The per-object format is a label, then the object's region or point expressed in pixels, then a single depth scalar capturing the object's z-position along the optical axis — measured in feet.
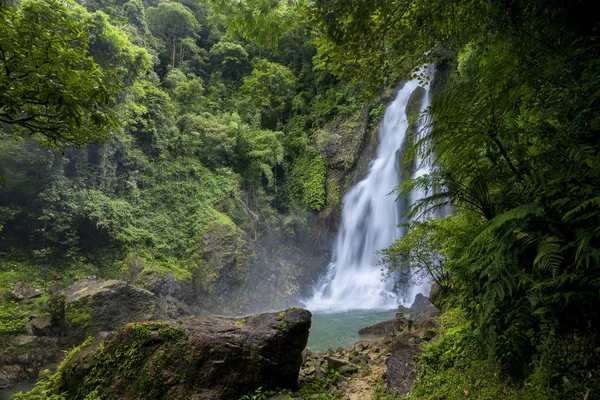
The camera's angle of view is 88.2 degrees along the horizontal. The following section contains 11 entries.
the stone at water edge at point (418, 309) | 26.68
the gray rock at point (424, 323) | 18.34
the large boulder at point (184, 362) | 12.76
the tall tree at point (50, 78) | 7.47
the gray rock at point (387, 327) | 25.09
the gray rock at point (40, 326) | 27.20
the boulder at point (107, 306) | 26.96
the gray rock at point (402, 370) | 12.12
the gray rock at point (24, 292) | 30.86
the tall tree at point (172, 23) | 67.46
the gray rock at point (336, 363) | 16.84
